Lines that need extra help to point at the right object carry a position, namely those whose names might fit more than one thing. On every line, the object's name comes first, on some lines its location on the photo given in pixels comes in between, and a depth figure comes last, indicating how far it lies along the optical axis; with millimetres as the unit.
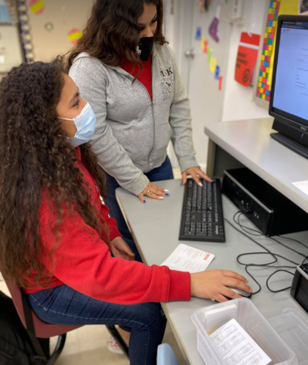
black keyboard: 977
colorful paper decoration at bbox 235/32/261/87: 1783
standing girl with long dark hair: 1109
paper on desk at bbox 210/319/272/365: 632
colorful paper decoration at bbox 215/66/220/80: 2356
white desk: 757
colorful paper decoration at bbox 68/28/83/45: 2493
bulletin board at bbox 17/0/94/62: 2365
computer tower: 997
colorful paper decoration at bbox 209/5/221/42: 2174
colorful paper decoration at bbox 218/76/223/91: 2341
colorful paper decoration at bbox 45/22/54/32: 2428
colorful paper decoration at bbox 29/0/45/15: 2343
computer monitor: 987
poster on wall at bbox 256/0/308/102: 1395
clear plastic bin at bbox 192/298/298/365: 620
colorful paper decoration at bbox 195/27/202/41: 2411
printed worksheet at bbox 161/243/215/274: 872
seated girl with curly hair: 744
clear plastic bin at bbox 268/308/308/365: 675
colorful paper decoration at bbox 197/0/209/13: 2277
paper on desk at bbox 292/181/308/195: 845
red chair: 926
